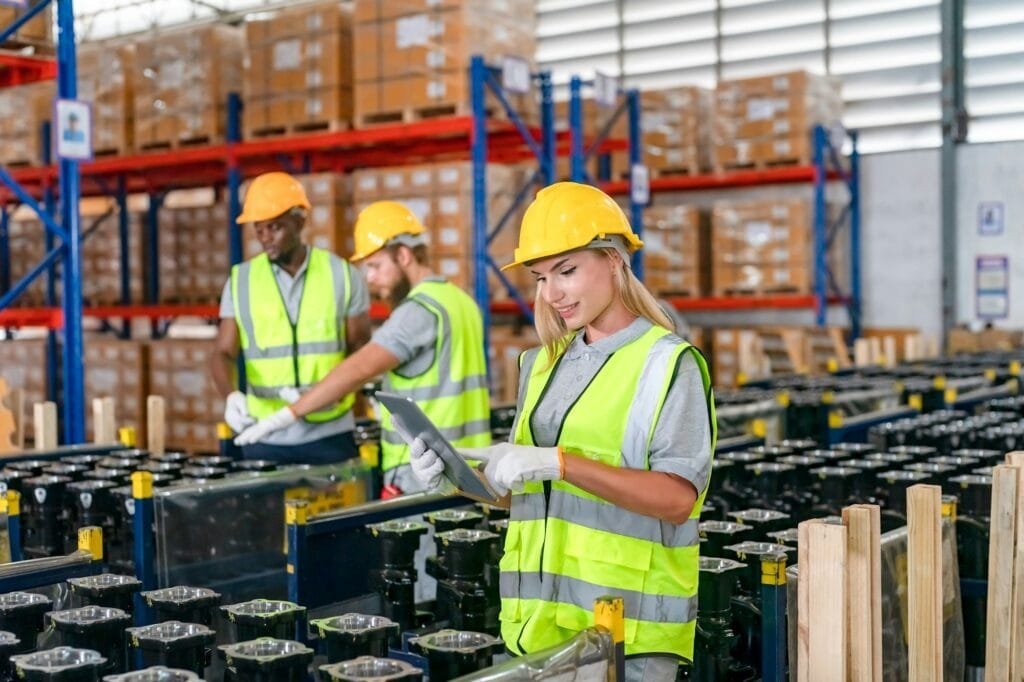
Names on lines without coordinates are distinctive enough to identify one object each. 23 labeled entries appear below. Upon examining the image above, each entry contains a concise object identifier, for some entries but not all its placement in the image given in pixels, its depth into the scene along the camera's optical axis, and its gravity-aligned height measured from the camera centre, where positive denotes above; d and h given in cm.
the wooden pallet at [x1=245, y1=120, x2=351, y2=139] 962 +147
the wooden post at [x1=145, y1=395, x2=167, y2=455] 526 -53
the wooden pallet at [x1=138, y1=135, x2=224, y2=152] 1078 +150
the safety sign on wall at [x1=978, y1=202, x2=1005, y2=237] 1346 +84
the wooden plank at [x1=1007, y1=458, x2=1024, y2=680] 324 -84
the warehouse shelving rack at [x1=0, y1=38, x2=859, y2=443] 690 +130
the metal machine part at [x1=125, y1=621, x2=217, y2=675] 248 -70
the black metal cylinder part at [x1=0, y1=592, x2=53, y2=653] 268 -69
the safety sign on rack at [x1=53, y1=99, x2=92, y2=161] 654 +98
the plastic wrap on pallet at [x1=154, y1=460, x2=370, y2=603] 366 -71
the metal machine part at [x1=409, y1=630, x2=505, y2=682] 247 -72
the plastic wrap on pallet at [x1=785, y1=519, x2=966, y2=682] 291 -80
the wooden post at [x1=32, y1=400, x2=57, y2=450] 530 -51
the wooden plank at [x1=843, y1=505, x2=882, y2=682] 258 -63
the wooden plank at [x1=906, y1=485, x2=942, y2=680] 286 -68
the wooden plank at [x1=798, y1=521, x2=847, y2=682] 251 -64
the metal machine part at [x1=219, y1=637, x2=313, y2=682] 231 -69
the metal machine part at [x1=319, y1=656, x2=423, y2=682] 219 -68
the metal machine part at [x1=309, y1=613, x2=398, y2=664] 253 -70
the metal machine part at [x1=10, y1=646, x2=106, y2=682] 219 -67
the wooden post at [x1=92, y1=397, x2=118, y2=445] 539 -51
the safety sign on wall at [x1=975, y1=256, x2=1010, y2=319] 1338 +7
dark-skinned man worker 475 -7
